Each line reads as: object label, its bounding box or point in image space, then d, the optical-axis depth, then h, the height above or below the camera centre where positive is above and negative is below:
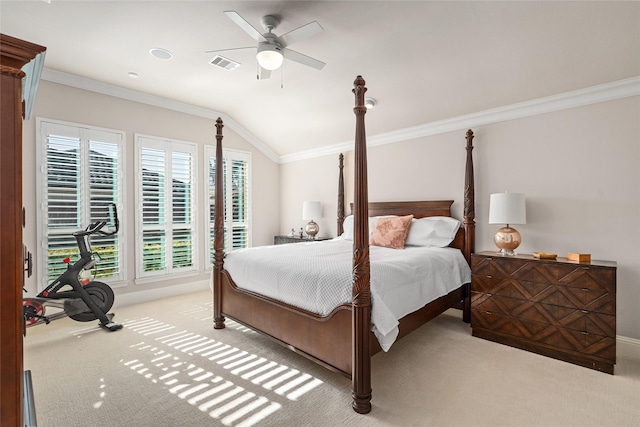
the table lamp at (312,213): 5.27 -0.01
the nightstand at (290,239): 5.31 -0.48
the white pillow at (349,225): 4.28 -0.20
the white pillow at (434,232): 3.71 -0.27
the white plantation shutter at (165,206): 4.30 +0.12
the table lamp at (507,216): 3.03 -0.06
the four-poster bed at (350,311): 2.00 -0.86
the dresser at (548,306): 2.42 -0.86
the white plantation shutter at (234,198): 5.04 +0.28
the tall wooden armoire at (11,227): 0.95 -0.03
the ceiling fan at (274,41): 2.18 +1.33
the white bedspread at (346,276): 2.19 -0.56
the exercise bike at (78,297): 3.16 -0.88
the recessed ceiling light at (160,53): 3.11 +1.69
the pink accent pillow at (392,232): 3.73 -0.26
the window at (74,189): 3.53 +0.33
